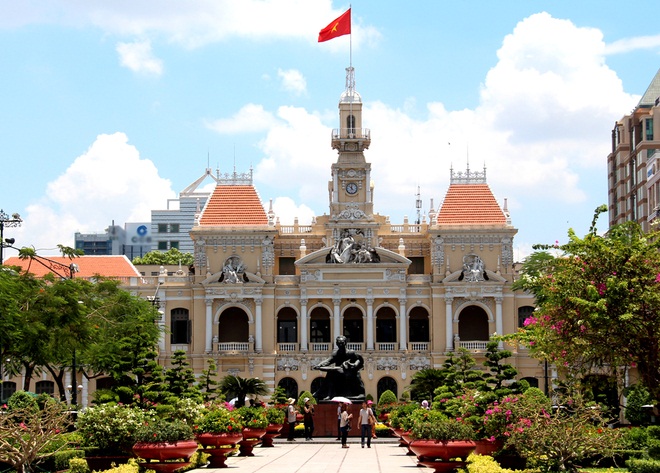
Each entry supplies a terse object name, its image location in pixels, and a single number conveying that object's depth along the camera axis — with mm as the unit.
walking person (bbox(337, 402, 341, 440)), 55844
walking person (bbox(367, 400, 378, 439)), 56344
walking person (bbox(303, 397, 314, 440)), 56562
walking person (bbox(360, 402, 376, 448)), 48656
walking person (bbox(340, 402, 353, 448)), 50241
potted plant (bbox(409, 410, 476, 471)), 32969
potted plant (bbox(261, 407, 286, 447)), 51188
